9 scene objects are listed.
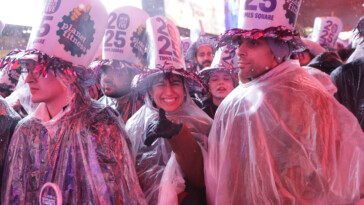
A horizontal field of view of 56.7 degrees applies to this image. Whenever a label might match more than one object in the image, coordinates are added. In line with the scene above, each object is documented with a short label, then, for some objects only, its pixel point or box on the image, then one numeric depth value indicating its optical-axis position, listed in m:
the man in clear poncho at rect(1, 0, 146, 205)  1.81
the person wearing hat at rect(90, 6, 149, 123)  2.84
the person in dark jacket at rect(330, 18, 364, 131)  2.87
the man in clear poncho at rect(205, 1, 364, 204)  1.82
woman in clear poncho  2.12
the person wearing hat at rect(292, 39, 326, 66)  4.50
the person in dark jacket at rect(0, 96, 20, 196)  2.07
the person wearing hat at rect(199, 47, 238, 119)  3.30
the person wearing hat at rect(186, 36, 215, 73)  5.11
